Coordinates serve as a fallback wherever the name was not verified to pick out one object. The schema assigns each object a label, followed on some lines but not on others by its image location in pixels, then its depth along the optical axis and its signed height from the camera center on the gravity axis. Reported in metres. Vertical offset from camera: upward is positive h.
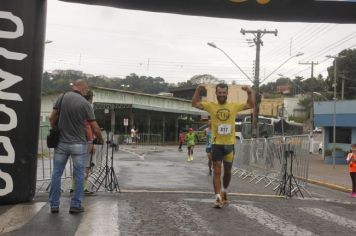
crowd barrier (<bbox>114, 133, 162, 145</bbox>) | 53.71 -0.07
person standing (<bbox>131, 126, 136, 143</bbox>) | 52.34 +0.24
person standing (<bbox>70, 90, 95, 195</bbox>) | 8.46 -0.03
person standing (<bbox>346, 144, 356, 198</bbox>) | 15.39 -0.49
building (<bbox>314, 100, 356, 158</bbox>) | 38.66 +1.70
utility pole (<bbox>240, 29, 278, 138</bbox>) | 41.22 +5.40
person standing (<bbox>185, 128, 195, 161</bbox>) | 28.58 -0.03
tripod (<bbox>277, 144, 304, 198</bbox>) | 12.26 -0.90
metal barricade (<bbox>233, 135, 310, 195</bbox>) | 14.83 -0.49
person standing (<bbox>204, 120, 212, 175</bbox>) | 18.49 +0.04
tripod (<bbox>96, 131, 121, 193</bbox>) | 10.95 -0.86
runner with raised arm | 9.09 +0.24
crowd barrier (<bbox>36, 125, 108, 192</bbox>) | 11.90 -0.82
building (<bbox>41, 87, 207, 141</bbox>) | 54.19 +2.93
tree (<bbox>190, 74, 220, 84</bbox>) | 116.76 +13.31
